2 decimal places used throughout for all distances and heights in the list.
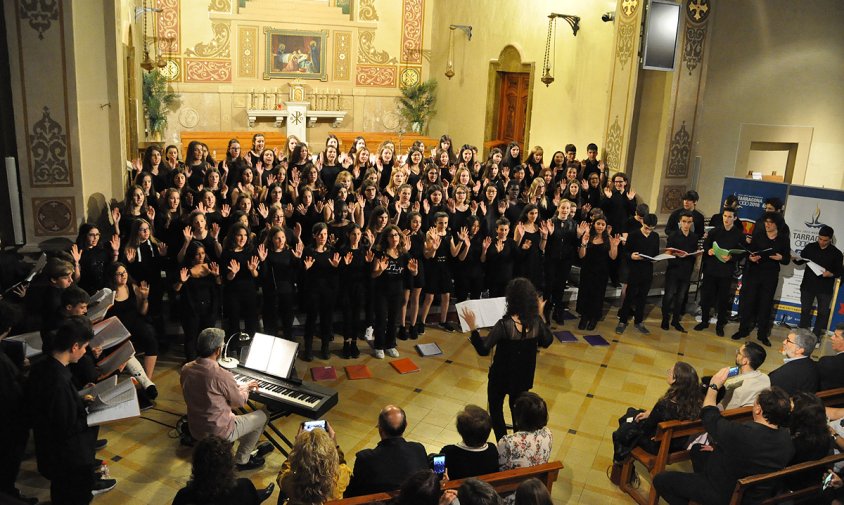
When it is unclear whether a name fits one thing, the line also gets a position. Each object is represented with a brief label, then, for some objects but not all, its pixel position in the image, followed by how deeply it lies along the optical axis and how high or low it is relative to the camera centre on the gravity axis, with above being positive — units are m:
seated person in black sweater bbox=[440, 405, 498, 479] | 4.34 -2.06
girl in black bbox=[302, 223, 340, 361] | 7.34 -1.90
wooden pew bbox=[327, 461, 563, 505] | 4.26 -2.18
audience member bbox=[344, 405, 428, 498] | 4.18 -2.06
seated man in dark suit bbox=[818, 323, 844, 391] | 6.10 -2.02
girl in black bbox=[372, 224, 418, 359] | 7.50 -1.92
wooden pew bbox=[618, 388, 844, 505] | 5.26 -2.48
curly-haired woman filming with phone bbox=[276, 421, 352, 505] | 3.79 -1.93
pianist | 5.03 -2.10
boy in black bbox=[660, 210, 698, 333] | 8.72 -1.84
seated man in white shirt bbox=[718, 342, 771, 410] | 5.61 -1.99
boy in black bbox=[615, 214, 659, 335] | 8.60 -1.87
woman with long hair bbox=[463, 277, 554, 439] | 5.51 -1.80
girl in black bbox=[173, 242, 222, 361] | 6.91 -1.95
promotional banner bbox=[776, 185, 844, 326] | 9.10 -1.26
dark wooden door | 14.73 -0.07
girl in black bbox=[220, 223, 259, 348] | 7.04 -1.83
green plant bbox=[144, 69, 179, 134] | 15.88 -0.36
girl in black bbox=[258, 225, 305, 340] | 7.23 -1.81
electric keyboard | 5.23 -2.18
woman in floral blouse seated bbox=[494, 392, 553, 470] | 4.62 -2.09
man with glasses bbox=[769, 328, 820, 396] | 5.75 -1.93
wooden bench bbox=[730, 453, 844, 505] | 4.46 -2.20
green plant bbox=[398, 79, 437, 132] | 18.47 -0.13
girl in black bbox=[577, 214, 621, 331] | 8.52 -1.84
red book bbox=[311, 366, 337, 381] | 7.27 -2.76
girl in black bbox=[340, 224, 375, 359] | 7.45 -1.92
